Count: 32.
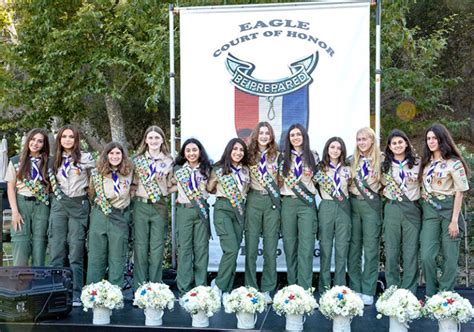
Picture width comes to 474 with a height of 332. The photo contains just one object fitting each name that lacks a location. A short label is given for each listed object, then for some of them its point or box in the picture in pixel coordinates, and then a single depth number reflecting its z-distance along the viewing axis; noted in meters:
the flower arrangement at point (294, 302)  3.87
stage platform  4.09
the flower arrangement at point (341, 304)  3.81
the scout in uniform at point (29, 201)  4.85
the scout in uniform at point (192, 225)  4.72
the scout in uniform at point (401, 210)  4.59
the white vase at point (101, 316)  4.18
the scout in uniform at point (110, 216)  4.70
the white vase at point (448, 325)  3.80
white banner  5.26
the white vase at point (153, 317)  4.13
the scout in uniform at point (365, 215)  4.69
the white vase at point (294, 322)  3.96
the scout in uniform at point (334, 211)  4.67
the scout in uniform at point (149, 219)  4.76
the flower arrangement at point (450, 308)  3.72
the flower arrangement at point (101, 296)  4.11
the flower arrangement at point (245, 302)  3.93
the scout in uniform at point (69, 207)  4.80
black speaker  4.13
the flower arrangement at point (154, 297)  4.06
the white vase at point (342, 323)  3.88
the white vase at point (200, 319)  4.06
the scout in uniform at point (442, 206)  4.47
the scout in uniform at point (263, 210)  4.73
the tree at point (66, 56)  10.12
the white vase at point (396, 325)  3.82
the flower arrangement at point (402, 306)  3.74
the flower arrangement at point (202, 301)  4.00
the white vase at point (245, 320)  4.00
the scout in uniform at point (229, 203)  4.71
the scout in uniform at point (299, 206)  4.68
